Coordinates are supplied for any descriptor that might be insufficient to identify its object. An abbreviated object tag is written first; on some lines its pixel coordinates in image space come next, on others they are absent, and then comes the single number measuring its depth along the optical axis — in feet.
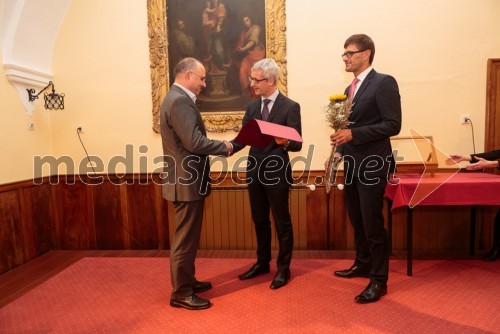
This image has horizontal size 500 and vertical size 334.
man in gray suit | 7.32
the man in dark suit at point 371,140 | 7.54
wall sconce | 12.57
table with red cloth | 9.15
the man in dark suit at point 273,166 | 8.51
